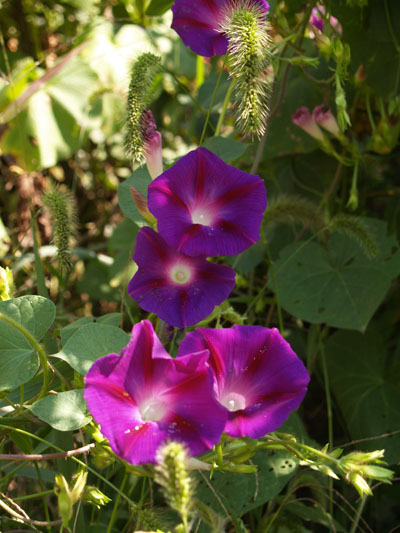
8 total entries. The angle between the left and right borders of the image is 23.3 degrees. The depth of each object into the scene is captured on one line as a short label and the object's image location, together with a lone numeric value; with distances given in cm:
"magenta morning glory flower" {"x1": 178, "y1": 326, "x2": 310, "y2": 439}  43
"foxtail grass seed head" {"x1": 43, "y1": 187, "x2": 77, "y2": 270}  48
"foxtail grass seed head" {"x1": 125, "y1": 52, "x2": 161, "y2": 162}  46
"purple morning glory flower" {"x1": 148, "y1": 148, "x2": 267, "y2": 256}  46
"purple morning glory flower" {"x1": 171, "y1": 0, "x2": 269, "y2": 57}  52
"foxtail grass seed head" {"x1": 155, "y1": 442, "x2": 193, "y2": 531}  36
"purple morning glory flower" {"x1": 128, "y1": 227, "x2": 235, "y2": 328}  47
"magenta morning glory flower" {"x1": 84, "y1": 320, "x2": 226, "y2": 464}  40
